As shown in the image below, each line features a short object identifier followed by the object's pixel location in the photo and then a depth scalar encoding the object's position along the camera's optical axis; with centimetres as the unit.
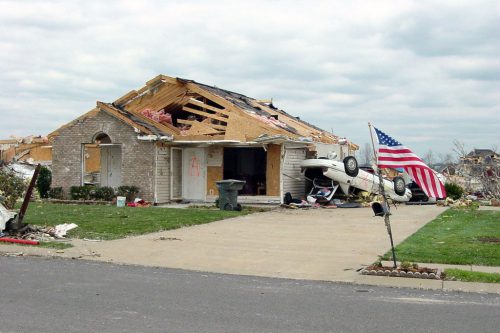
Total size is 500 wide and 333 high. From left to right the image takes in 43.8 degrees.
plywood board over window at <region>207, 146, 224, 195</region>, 2614
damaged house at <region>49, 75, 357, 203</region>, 2486
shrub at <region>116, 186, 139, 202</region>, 2480
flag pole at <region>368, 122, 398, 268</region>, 1041
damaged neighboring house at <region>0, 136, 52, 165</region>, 3703
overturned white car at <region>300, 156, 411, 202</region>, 2558
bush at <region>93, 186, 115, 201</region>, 2508
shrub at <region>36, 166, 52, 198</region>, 2680
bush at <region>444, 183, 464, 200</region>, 2903
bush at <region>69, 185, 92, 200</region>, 2544
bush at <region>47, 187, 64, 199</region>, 2602
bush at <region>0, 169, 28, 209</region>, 1659
